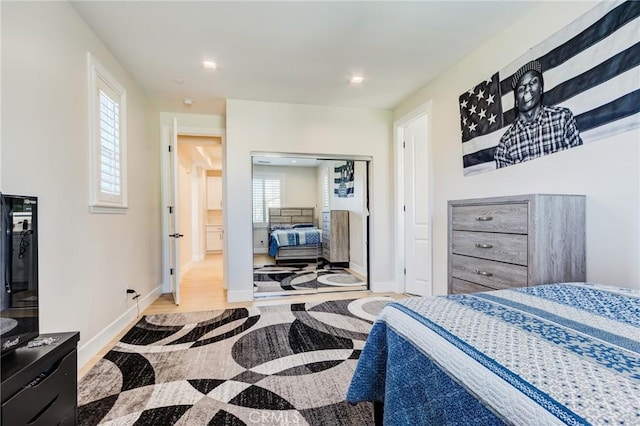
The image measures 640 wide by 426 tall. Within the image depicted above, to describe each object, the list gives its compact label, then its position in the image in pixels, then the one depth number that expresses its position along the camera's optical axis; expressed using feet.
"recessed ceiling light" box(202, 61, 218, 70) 9.00
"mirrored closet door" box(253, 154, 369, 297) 13.29
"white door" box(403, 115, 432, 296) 12.10
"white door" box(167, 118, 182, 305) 11.02
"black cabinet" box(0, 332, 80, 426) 3.10
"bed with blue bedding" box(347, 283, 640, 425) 1.77
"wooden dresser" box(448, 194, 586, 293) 5.33
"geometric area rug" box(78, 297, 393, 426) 4.98
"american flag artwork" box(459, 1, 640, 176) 4.99
